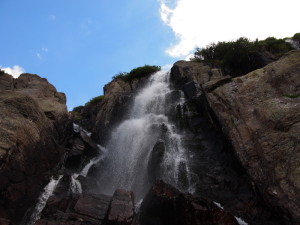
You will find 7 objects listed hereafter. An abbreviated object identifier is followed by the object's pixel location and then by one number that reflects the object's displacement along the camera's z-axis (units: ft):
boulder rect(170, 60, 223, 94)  81.92
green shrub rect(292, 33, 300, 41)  103.53
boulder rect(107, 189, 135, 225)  36.87
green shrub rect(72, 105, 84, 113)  145.79
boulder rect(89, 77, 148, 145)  83.82
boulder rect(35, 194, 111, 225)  37.81
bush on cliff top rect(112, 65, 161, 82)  112.68
